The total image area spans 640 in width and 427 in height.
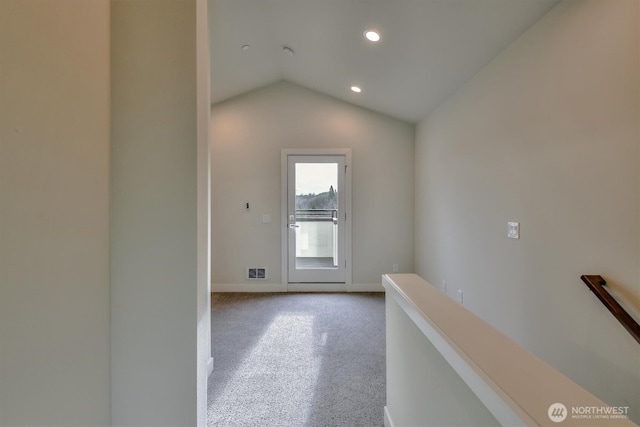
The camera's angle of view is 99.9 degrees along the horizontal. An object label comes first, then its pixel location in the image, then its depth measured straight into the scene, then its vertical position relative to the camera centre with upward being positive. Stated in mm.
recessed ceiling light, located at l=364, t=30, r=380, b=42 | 2279 +1539
